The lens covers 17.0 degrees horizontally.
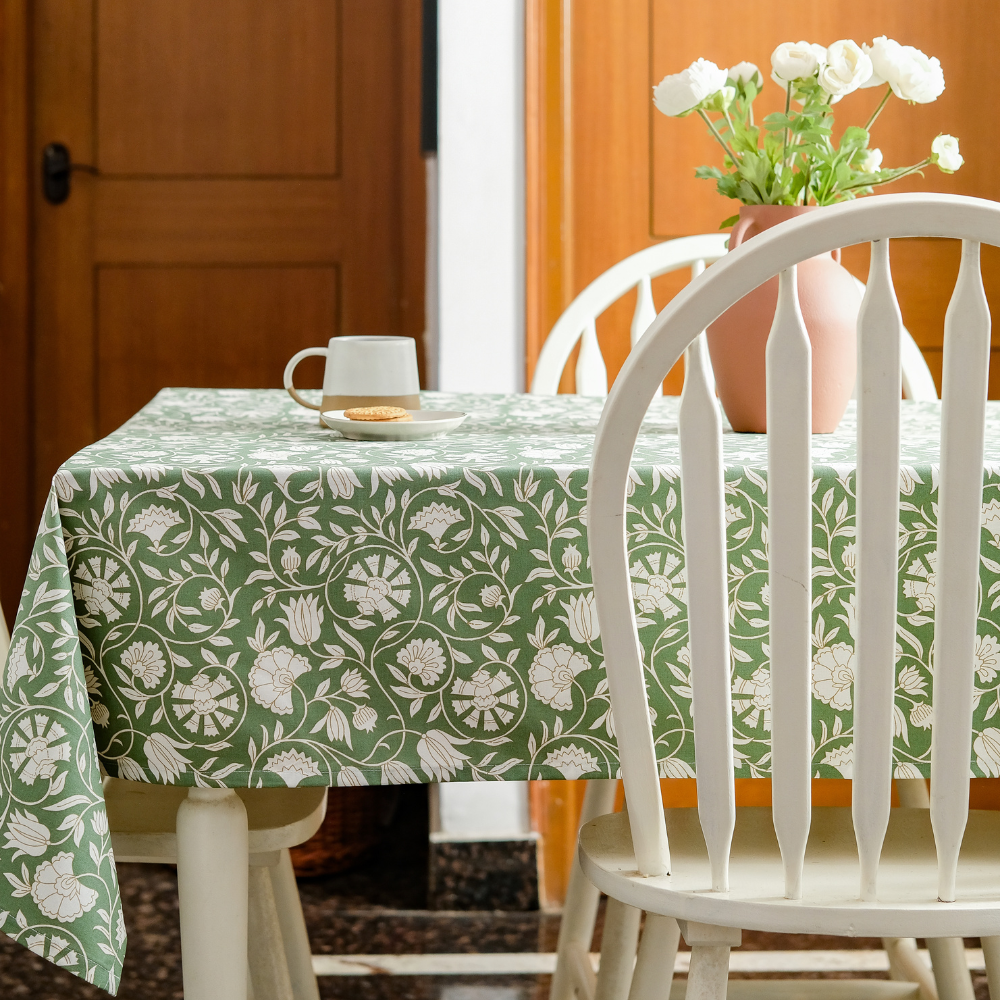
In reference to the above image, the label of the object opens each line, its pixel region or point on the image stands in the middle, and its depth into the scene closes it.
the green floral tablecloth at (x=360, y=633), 2.80
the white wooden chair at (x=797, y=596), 2.68
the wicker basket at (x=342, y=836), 3.96
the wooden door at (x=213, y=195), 4.52
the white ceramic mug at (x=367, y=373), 3.13
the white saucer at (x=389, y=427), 2.99
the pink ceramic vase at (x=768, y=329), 3.04
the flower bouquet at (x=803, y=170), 3.01
